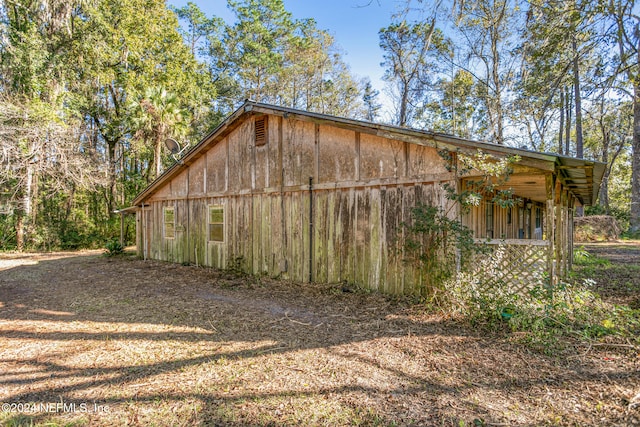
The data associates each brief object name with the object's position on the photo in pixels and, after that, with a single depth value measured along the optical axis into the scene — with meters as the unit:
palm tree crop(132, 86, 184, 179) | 16.55
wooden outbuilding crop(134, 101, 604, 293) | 6.19
